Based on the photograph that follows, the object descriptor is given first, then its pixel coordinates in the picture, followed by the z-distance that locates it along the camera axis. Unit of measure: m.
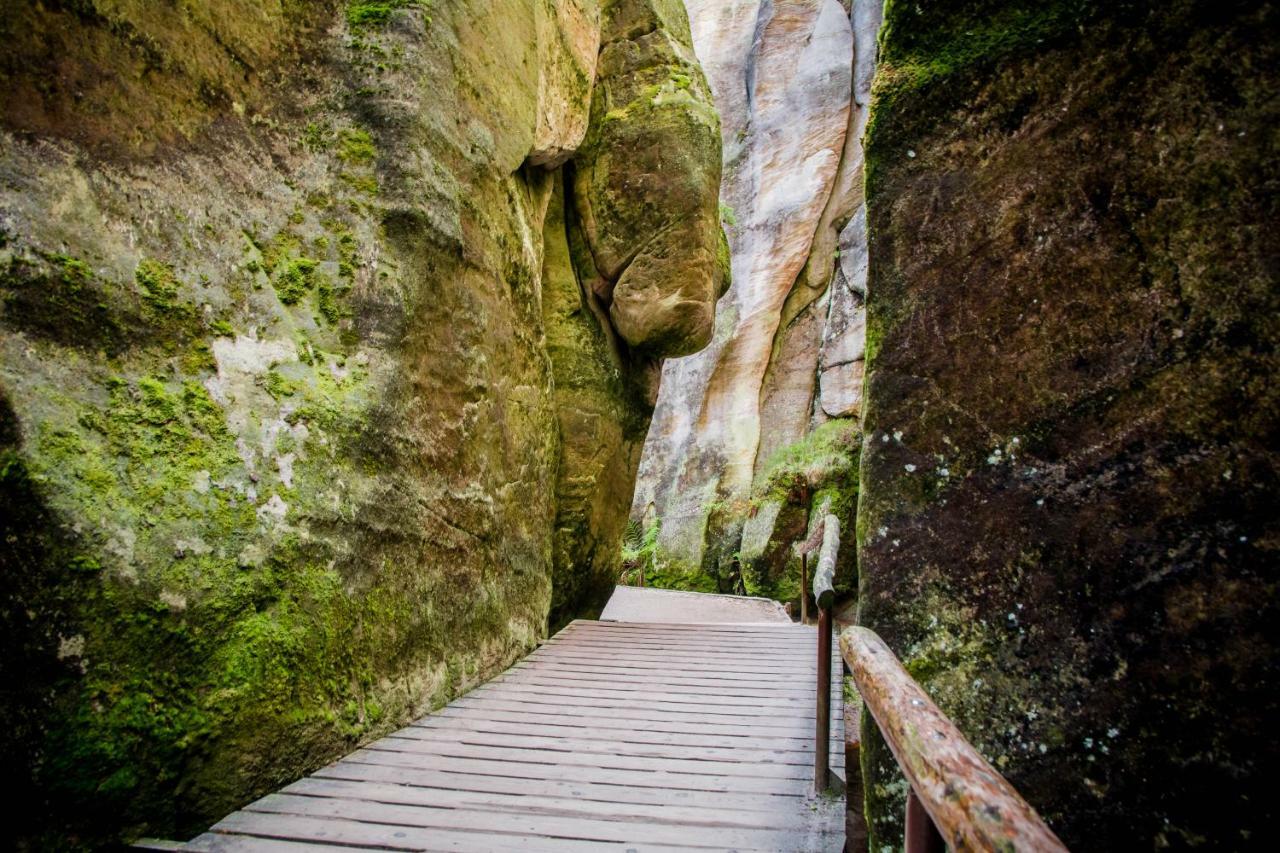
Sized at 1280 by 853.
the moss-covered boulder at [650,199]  7.71
